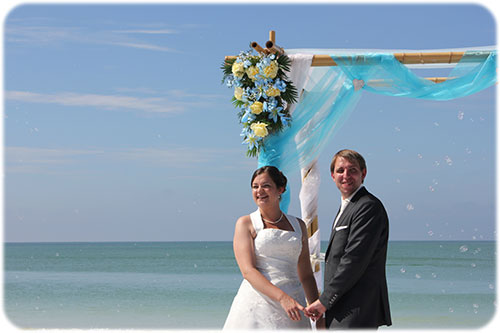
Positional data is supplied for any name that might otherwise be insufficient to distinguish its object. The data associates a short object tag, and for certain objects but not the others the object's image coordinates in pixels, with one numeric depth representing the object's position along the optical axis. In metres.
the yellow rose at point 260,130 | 5.95
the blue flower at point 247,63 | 6.03
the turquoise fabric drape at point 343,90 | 6.06
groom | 4.38
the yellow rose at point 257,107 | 6.01
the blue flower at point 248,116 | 6.08
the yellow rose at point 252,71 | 6.01
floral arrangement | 6.01
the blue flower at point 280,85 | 6.05
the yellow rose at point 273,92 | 6.02
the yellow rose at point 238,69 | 6.07
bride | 4.63
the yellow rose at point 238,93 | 6.11
